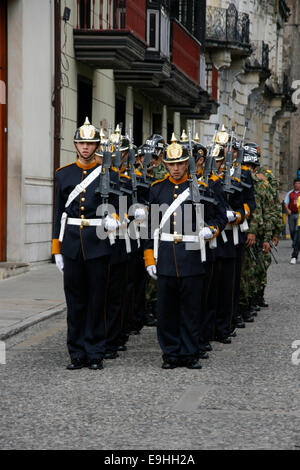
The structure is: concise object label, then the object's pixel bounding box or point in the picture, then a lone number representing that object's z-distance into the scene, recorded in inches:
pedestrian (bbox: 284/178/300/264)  903.7
